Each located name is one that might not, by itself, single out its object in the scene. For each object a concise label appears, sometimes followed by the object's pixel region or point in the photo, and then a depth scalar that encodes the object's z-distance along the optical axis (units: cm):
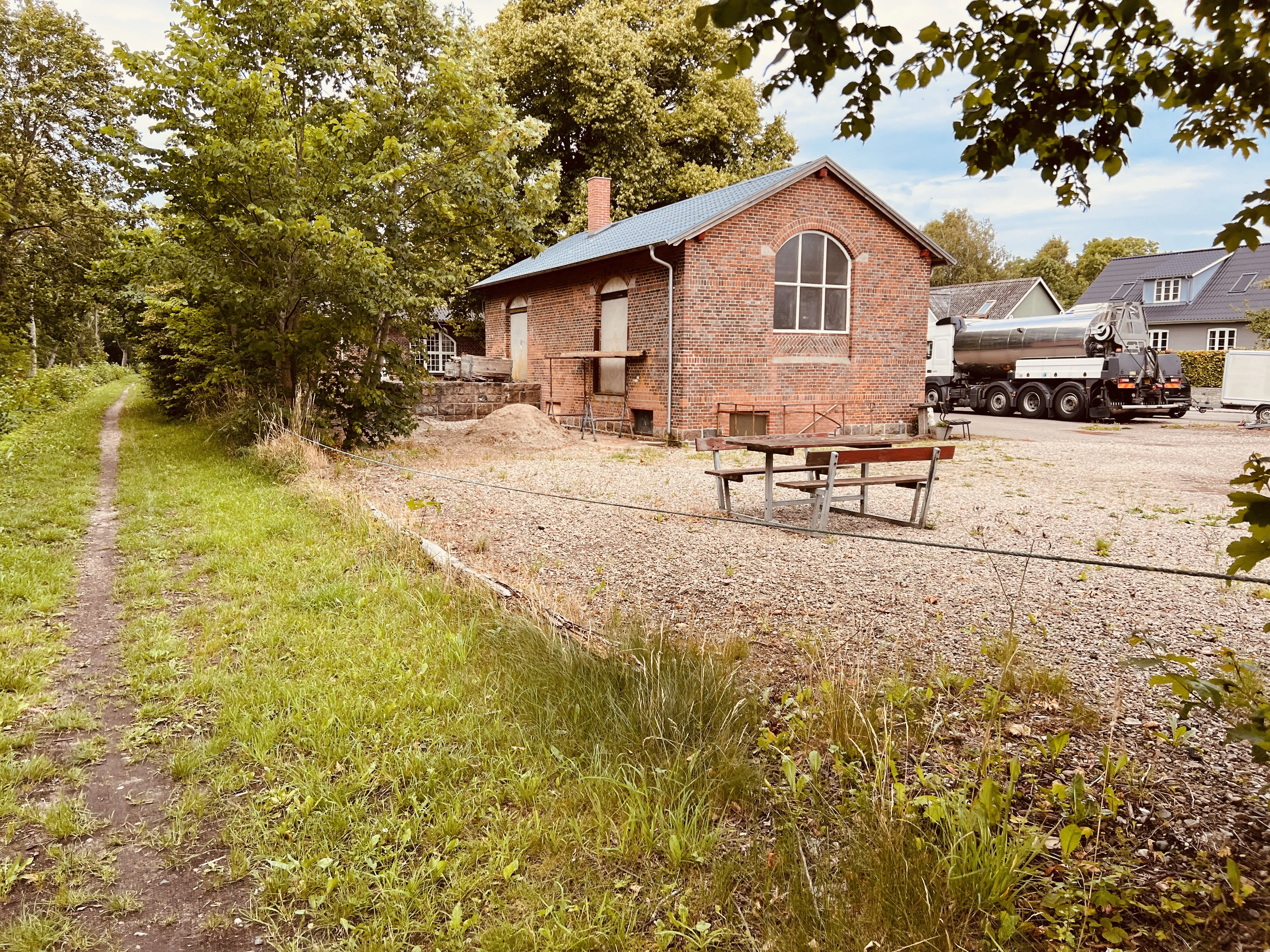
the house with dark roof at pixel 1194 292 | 3650
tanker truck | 2300
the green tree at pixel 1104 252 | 6062
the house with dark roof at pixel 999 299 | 3991
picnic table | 780
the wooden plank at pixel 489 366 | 2341
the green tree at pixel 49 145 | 2370
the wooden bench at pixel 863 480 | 763
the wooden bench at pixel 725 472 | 781
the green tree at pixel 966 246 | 5638
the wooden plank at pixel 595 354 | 1720
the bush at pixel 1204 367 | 3341
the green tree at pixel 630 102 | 2819
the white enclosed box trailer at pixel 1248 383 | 2134
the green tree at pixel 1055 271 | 5609
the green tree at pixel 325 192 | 1044
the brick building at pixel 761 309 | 1634
